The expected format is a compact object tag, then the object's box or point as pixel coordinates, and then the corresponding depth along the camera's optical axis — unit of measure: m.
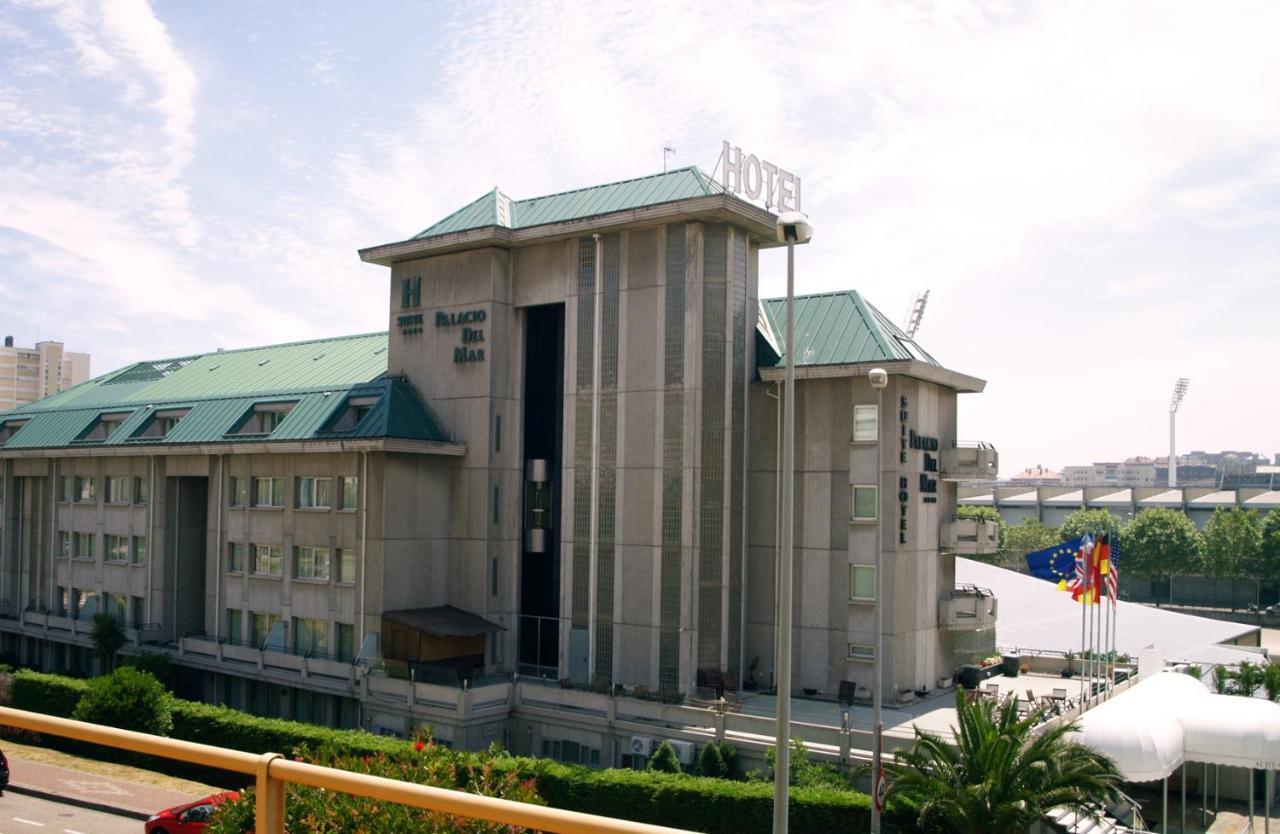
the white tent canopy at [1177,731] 37.12
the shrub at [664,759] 38.29
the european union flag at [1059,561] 47.09
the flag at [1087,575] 45.72
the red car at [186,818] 9.78
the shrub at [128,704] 44.19
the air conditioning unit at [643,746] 41.53
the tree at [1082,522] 130.62
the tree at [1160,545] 123.81
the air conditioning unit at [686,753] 40.00
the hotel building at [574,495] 46.12
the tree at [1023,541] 135.75
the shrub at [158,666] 54.81
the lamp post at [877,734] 29.22
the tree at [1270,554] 116.69
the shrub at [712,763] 38.22
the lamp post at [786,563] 18.86
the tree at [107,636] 58.47
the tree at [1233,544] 118.81
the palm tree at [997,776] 29.16
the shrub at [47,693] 47.97
